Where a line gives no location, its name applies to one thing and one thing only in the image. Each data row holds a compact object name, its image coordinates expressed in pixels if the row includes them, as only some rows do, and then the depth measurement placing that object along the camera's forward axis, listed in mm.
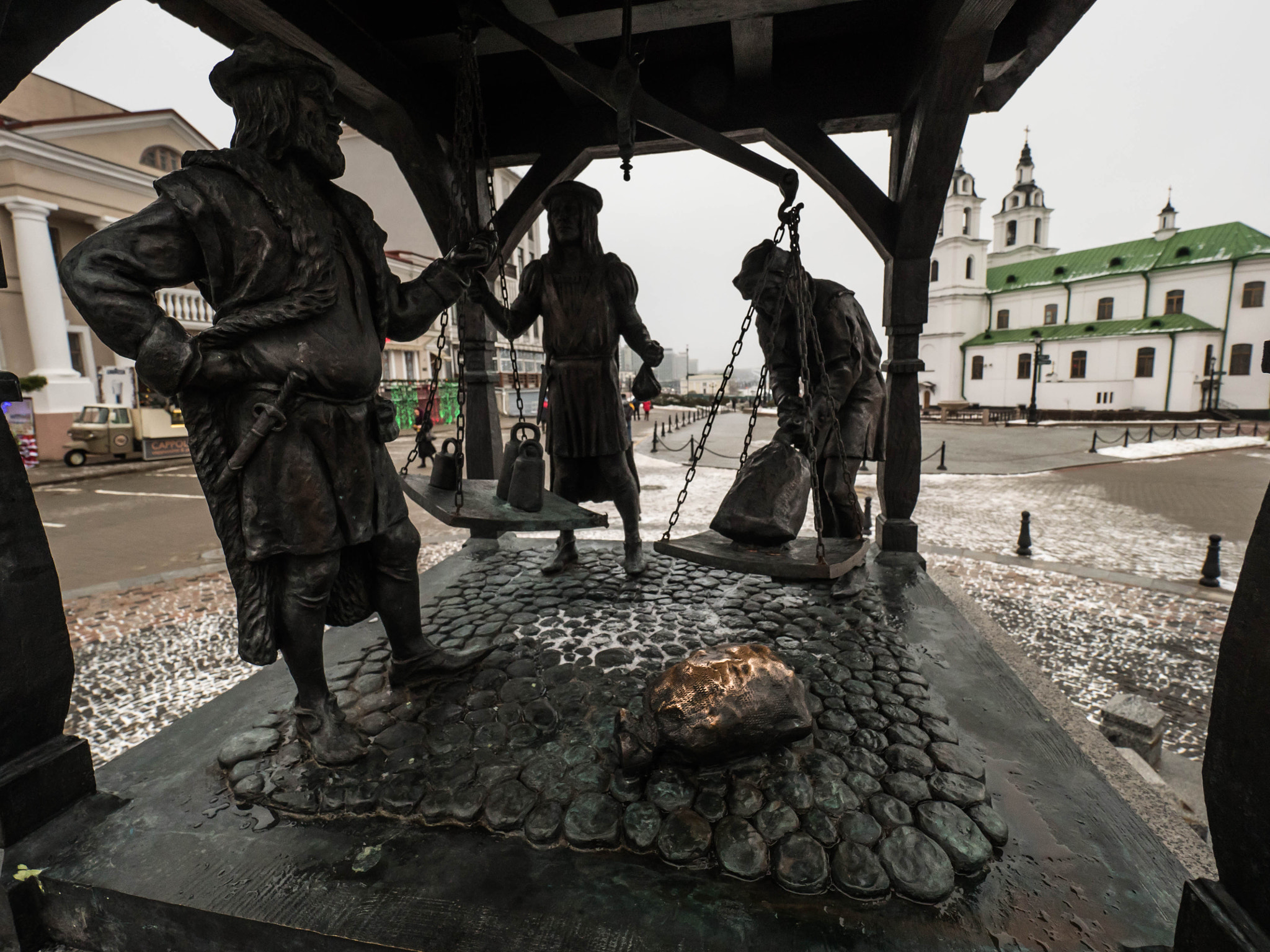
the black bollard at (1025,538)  6293
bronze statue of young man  3520
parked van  12648
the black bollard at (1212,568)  5293
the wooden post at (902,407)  4105
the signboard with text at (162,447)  13531
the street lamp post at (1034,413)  24859
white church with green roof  30812
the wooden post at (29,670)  1769
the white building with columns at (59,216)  12242
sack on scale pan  2760
